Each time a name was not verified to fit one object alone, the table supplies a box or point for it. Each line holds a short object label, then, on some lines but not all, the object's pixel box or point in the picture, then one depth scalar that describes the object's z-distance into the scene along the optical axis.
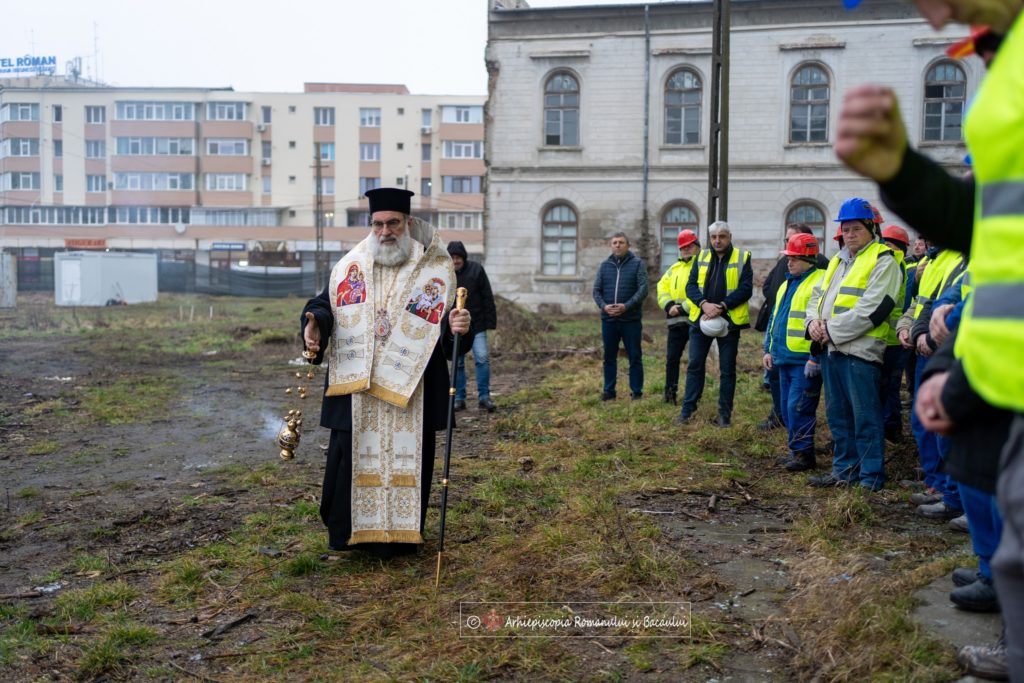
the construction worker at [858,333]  6.48
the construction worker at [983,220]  1.74
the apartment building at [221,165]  65.00
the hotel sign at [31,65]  74.44
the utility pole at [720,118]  13.73
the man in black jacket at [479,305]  10.96
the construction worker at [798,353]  7.47
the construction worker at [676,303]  10.52
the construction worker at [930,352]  5.78
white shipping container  37.31
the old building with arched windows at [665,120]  28.09
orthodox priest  5.53
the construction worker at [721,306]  9.50
